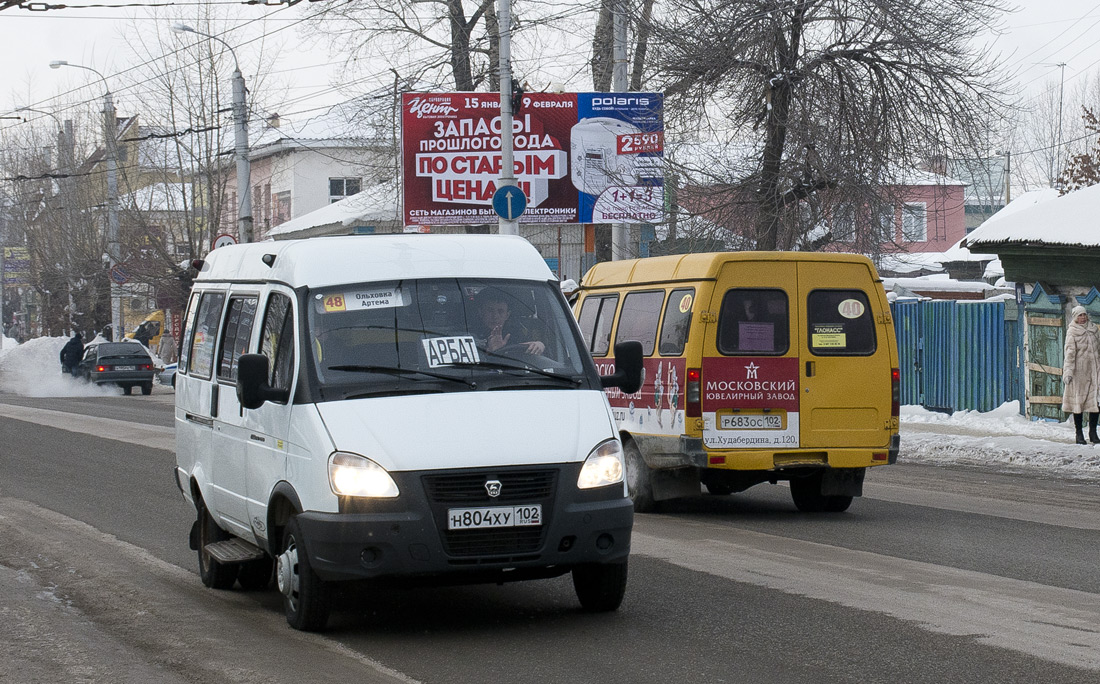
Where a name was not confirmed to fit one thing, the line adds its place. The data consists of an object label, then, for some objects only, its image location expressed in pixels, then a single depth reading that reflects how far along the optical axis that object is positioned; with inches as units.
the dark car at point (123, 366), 1615.4
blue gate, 911.0
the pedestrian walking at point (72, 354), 1774.1
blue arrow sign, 922.7
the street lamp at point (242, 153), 1285.7
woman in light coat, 735.1
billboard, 1137.4
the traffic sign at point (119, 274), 1776.6
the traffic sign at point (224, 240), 1188.5
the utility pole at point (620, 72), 944.9
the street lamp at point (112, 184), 1823.3
